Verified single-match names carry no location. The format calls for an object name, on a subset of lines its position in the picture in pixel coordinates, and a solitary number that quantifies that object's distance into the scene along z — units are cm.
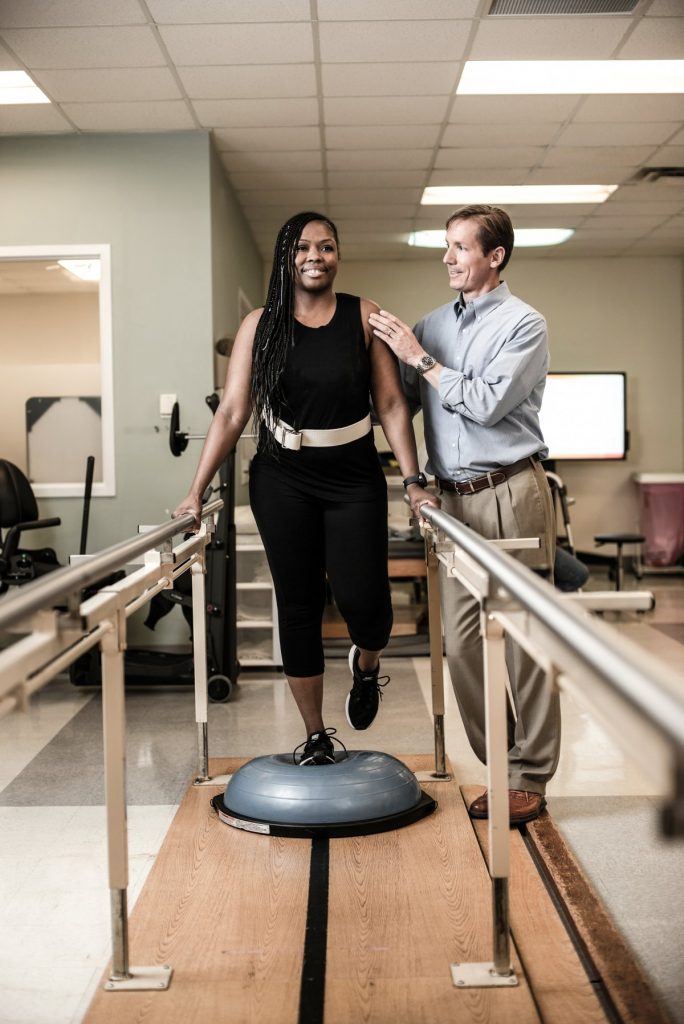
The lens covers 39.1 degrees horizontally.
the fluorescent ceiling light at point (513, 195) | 620
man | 237
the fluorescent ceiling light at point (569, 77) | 421
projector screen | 835
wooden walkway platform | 157
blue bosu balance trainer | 230
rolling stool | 628
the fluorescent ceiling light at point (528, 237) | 741
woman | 237
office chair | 406
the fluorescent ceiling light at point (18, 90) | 418
